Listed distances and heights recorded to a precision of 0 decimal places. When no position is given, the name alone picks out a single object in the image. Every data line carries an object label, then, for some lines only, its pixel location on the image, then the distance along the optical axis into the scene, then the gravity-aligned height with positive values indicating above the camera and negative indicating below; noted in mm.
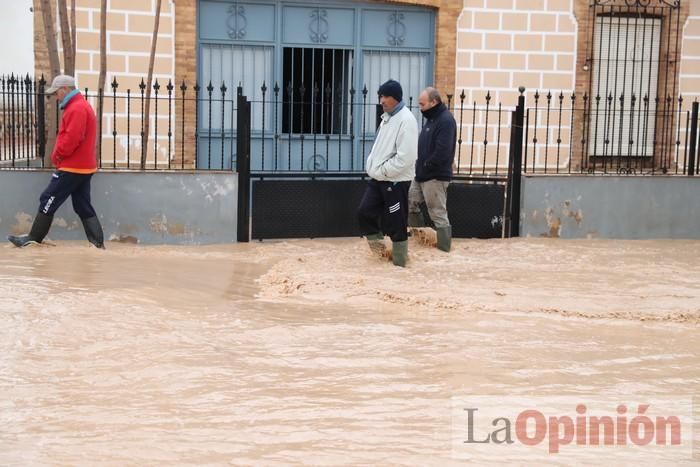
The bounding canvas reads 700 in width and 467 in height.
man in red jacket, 10164 -325
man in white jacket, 9562 -339
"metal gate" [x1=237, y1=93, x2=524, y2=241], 11602 -753
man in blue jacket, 10719 -305
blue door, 14602 +1024
